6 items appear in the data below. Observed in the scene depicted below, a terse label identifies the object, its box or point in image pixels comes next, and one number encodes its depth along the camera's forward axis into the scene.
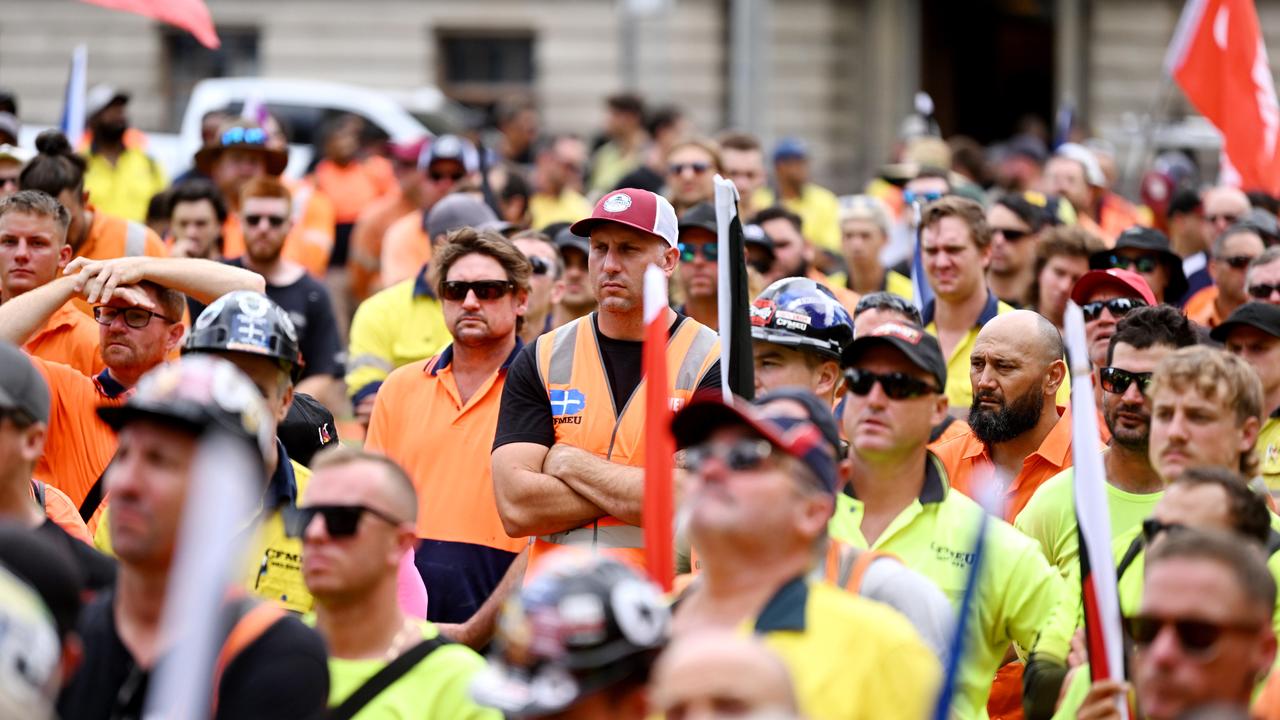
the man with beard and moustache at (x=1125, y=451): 13.41
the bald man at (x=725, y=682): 7.53
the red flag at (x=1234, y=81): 24.73
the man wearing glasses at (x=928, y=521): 11.63
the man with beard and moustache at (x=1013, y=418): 15.28
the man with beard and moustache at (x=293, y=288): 20.55
